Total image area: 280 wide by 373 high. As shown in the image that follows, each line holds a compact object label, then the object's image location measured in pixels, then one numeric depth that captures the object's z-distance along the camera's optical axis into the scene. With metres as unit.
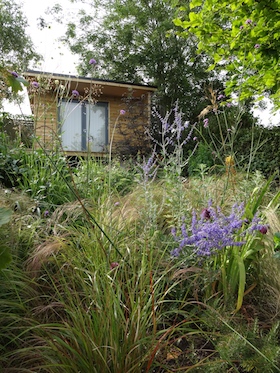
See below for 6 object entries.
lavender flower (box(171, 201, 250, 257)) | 1.78
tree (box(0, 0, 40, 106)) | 20.62
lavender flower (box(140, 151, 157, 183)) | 2.18
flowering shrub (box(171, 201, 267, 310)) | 1.79
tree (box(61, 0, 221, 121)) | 17.84
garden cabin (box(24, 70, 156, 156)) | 11.66
